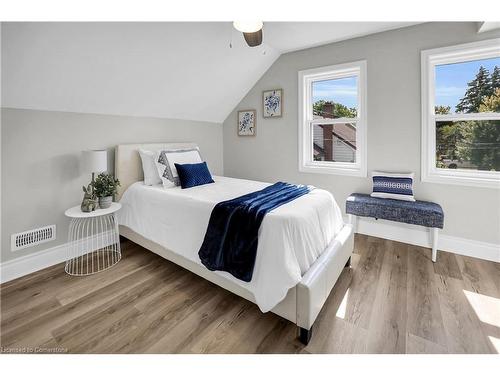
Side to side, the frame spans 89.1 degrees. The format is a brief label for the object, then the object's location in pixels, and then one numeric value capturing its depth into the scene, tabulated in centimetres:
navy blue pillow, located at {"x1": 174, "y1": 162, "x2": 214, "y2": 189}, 275
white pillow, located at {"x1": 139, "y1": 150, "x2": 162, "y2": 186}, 292
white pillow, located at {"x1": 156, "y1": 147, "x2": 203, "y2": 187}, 281
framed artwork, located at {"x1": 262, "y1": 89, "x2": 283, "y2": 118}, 386
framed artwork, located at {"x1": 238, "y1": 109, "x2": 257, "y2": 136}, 416
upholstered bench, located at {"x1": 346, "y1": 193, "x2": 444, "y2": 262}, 253
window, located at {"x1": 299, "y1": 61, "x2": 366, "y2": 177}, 329
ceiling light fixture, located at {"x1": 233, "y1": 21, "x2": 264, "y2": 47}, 202
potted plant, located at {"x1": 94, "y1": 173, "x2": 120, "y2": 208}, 252
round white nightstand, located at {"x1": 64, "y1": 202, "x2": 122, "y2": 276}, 246
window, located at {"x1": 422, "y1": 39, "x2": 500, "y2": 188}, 261
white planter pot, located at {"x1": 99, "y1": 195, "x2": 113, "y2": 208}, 252
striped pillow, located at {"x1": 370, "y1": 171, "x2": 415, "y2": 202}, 288
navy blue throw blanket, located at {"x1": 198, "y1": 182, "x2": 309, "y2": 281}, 172
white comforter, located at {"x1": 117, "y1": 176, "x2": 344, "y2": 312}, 160
